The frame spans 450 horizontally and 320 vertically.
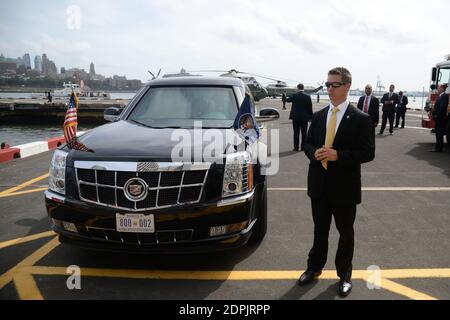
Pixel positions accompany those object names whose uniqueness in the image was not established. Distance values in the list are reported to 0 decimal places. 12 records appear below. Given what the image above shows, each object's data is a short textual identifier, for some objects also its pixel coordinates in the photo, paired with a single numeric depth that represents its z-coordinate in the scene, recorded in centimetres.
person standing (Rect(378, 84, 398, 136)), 1393
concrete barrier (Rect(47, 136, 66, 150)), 1070
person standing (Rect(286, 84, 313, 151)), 1013
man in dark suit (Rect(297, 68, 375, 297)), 297
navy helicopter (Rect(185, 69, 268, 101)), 3506
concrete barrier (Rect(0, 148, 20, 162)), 875
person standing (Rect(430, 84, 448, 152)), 973
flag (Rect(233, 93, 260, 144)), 385
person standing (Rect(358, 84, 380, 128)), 1116
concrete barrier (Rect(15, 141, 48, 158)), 941
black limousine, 305
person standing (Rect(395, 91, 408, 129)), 1557
